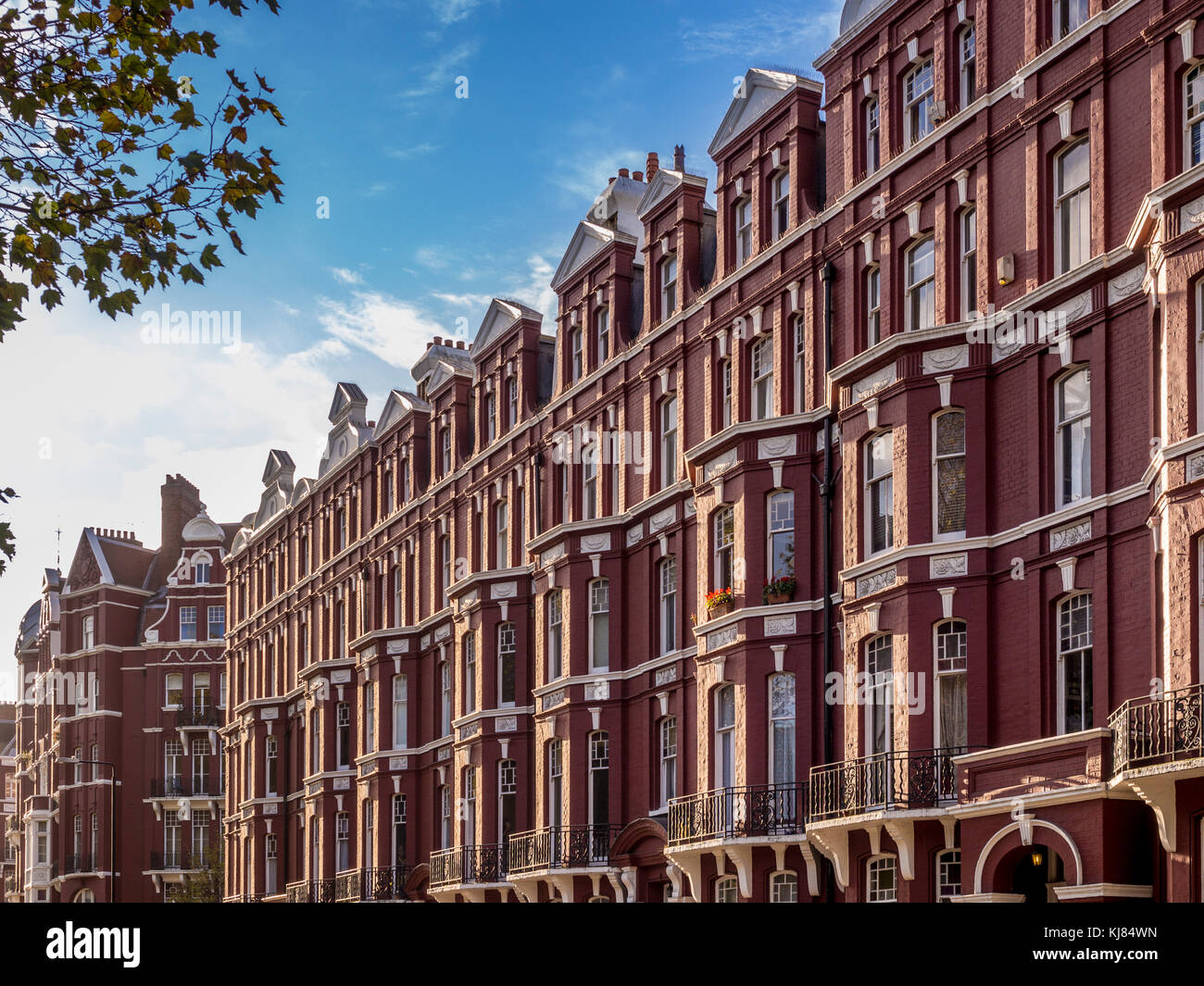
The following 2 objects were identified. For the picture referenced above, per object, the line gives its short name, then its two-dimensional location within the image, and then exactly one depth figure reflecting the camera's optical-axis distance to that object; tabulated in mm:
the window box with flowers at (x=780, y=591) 33844
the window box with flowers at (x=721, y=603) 35125
